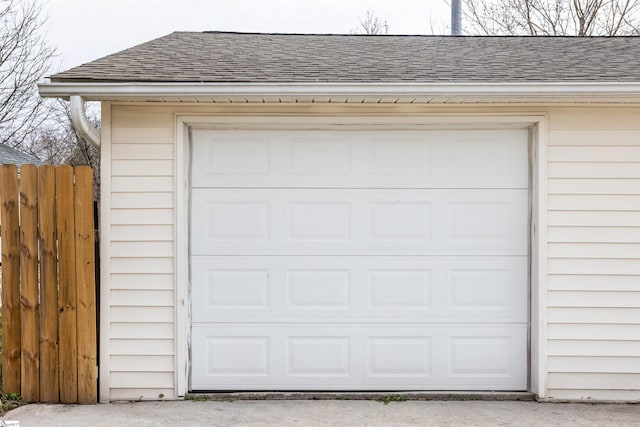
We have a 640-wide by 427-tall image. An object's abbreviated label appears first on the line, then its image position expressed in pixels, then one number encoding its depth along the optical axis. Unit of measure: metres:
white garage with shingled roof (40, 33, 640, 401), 4.46
